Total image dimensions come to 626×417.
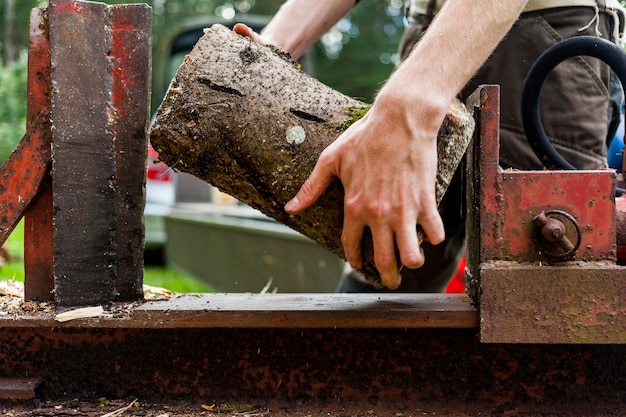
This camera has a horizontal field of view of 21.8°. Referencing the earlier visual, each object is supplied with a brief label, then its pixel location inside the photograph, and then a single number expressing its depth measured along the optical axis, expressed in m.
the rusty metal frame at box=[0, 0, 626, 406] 1.55
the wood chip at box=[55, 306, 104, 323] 1.53
